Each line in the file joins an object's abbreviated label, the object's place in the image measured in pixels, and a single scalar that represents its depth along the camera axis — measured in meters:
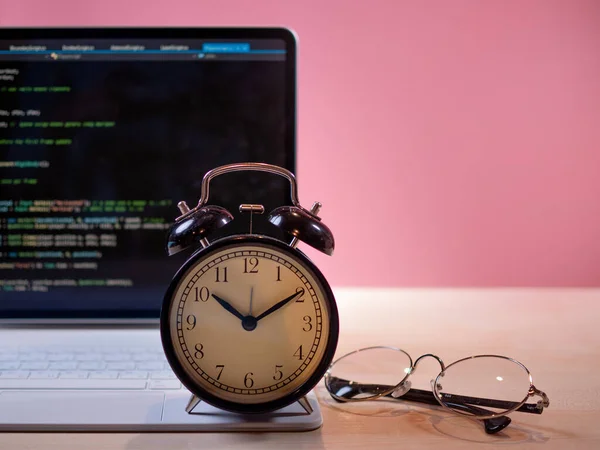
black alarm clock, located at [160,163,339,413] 0.53
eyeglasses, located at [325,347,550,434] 0.56
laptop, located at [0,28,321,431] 0.85
